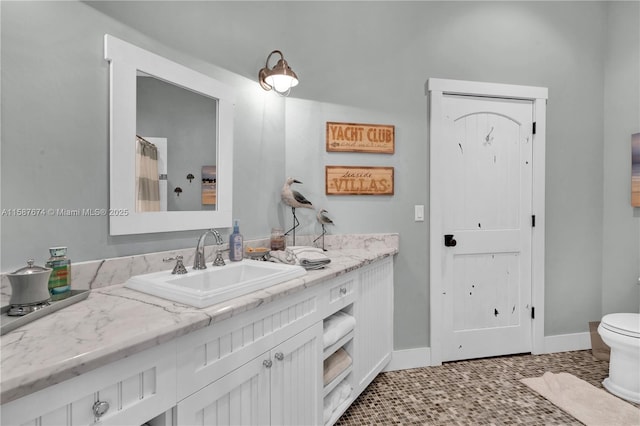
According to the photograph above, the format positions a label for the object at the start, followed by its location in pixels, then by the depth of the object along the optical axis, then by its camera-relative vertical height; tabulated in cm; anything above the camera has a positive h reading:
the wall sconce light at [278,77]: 188 +85
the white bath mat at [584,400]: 175 -118
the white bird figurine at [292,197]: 204 +10
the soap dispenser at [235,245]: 170 -19
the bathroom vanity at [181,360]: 64 -41
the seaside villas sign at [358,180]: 226 +24
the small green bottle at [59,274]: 103 -22
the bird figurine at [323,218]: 212 -4
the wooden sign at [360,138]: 225 +56
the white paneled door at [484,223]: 240 -8
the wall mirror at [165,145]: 130 +33
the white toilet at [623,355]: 191 -92
